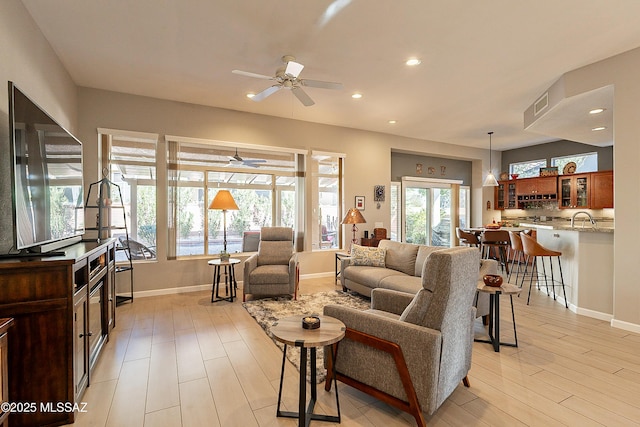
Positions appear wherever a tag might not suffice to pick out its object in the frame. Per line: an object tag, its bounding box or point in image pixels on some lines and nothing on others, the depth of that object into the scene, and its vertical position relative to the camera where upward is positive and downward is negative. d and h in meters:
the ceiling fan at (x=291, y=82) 3.16 +1.48
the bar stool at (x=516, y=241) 5.16 -0.49
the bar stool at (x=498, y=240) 6.06 -0.57
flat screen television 1.90 +0.28
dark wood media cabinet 1.78 -0.73
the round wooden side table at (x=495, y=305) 2.76 -0.89
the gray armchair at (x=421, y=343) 1.75 -0.79
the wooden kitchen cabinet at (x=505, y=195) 8.34 +0.47
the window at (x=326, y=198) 5.97 +0.30
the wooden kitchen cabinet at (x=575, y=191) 6.94 +0.49
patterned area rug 3.75 -1.25
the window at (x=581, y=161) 7.05 +1.21
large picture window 4.94 +0.40
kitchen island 3.67 -0.74
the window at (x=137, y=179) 4.56 +0.53
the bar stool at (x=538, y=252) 4.19 -0.55
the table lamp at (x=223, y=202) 4.42 +0.17
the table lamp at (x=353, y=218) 5.31 -0.09
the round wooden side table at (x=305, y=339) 1.69 -0.70
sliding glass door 7.98 +0.07
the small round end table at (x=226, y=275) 4.39 -0.91
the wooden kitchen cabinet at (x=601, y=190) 6.56 +0.48
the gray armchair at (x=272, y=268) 4.38 -0.81
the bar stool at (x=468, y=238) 6.52 -0.55
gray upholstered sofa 3.76 -0.83
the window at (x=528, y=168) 8.06 +1.21
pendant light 6.89 +0.70
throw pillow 4.59 -0.66
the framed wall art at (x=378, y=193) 6.62 +0.43
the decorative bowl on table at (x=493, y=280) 2.80 -0.63
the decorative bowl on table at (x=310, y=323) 1.84 -0.66
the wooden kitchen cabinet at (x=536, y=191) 7.52 +0.53
